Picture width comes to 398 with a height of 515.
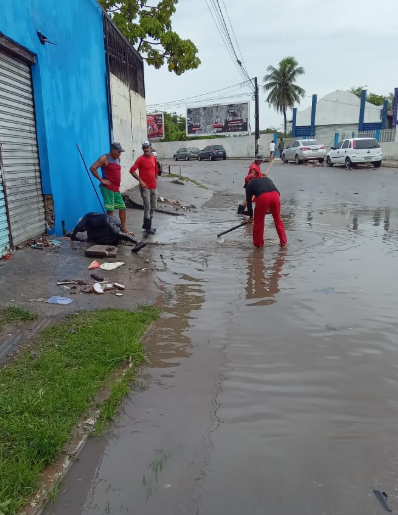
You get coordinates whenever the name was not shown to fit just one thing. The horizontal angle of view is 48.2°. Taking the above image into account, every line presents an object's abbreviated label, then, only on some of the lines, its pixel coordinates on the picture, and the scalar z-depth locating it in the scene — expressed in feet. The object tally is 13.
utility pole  114.01
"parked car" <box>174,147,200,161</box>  138.21
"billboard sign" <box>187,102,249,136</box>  163.94
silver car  90.58
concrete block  21.47
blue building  20.63
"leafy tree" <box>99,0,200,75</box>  69.41
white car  76.13
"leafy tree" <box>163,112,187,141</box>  188.58
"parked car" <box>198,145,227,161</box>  125.18
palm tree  165.89
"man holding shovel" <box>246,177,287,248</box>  24.31
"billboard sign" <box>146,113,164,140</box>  113.39
